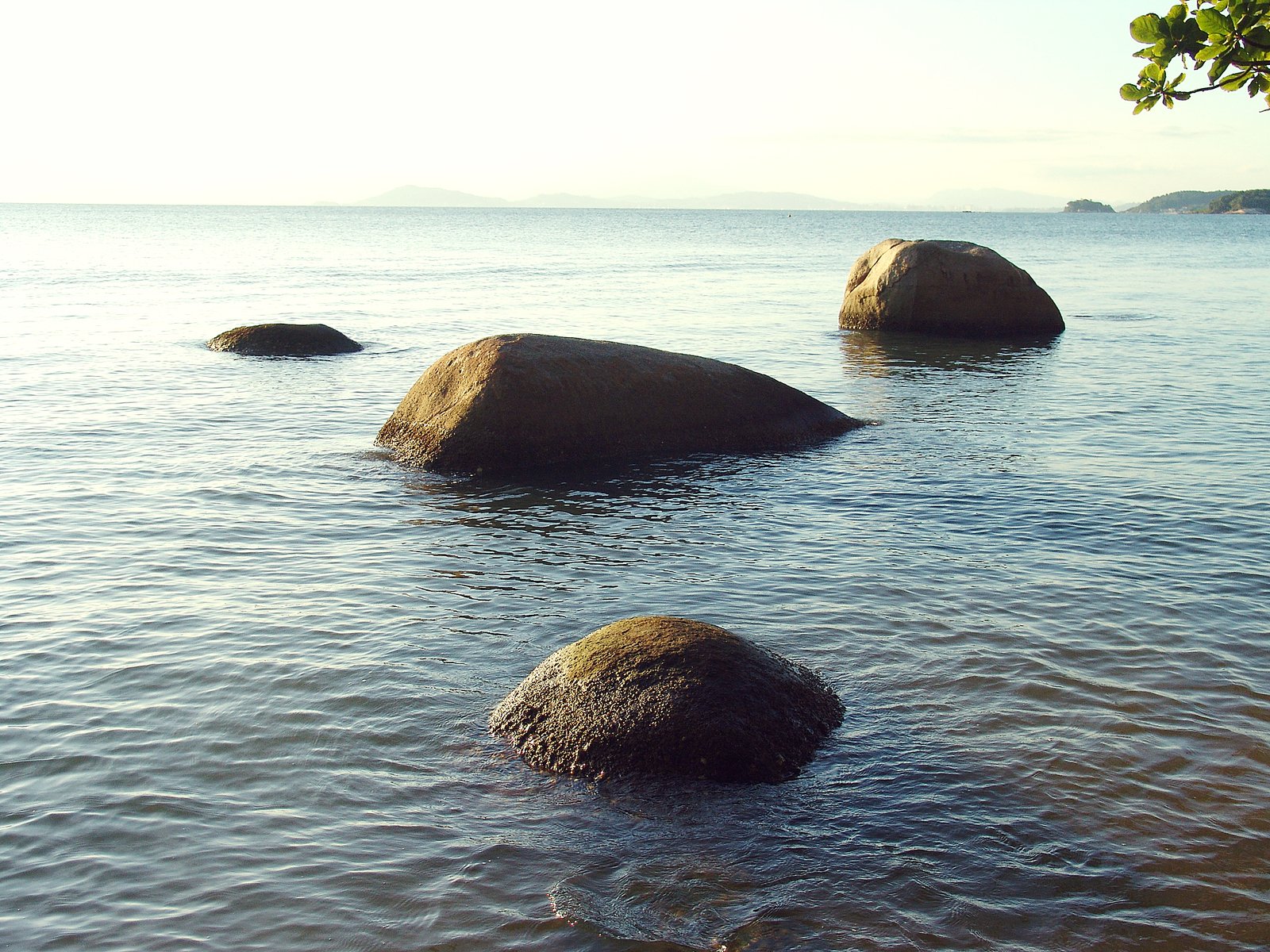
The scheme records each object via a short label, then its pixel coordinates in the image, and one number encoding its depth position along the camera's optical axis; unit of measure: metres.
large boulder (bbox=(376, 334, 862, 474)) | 13.80
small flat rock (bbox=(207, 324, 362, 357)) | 24.45
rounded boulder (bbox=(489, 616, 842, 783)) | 6.62
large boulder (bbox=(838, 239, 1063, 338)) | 27.38
